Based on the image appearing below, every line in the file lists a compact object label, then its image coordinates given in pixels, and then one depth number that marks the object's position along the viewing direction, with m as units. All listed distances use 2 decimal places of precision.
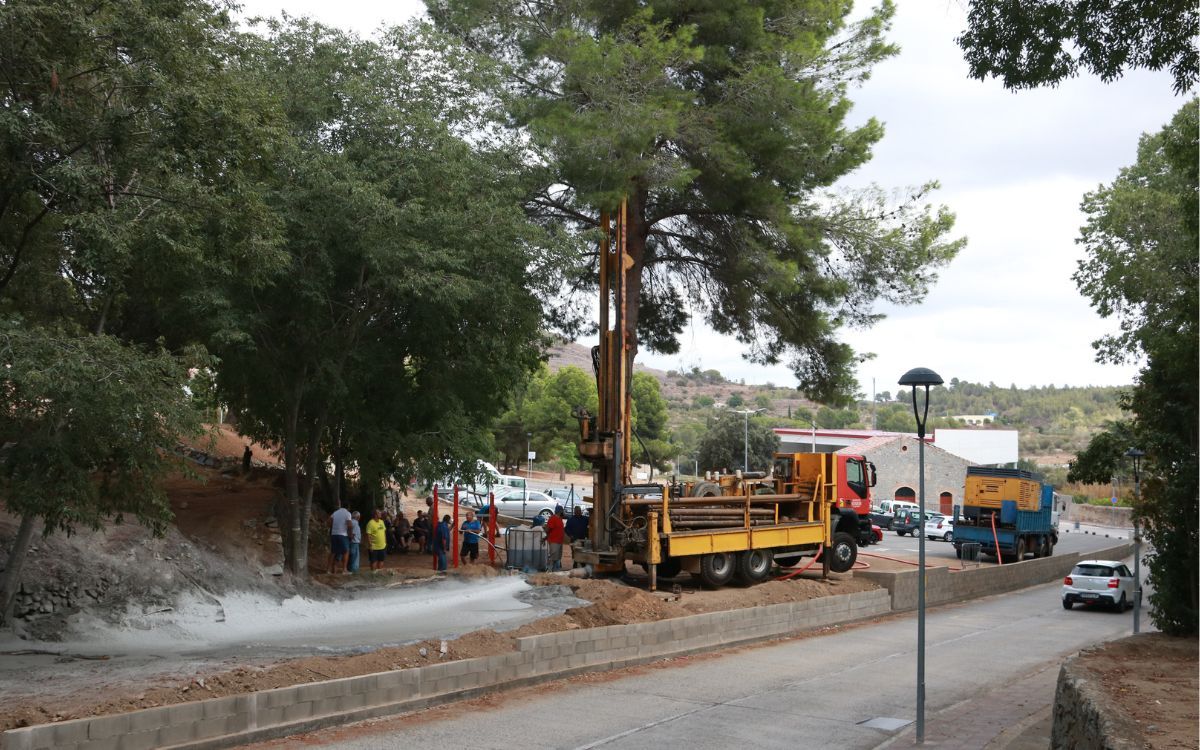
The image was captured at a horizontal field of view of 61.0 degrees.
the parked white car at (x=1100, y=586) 27.59
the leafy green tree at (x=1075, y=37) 10.70
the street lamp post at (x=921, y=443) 12.27
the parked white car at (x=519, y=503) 43.28
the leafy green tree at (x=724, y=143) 24.59
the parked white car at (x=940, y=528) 47.08
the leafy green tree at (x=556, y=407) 76.50
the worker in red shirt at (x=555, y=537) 25.06
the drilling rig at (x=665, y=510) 21.98
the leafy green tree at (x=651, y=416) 85.31
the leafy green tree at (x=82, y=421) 11.91
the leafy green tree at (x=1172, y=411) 15.72
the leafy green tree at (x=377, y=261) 18.20
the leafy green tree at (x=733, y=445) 82.19
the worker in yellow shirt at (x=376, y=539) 22.95
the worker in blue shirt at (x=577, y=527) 25.42
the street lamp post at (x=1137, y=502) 19.94
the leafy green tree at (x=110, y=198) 12.29
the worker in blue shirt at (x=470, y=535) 25.38
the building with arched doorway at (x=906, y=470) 73.75
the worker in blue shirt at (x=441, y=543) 23.92
